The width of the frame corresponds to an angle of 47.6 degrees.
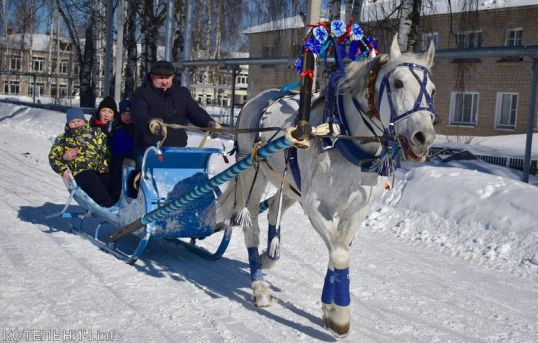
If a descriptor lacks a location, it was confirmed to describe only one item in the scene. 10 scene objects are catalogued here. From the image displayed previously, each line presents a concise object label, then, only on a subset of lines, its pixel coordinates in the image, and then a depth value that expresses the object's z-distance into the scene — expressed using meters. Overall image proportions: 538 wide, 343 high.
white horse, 3.25
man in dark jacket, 5.34
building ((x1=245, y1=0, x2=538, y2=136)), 20.70
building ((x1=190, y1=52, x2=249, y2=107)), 44.94
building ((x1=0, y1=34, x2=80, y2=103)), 47.78
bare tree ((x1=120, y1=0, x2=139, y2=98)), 21.81
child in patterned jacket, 6.00
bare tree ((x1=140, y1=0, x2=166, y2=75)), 19.58
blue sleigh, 5.17
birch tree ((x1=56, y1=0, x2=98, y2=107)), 24.98
